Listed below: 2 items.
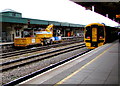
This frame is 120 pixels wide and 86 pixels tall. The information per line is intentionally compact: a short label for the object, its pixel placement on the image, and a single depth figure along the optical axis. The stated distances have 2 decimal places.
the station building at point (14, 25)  26.19
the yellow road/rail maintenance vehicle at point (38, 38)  20.83
